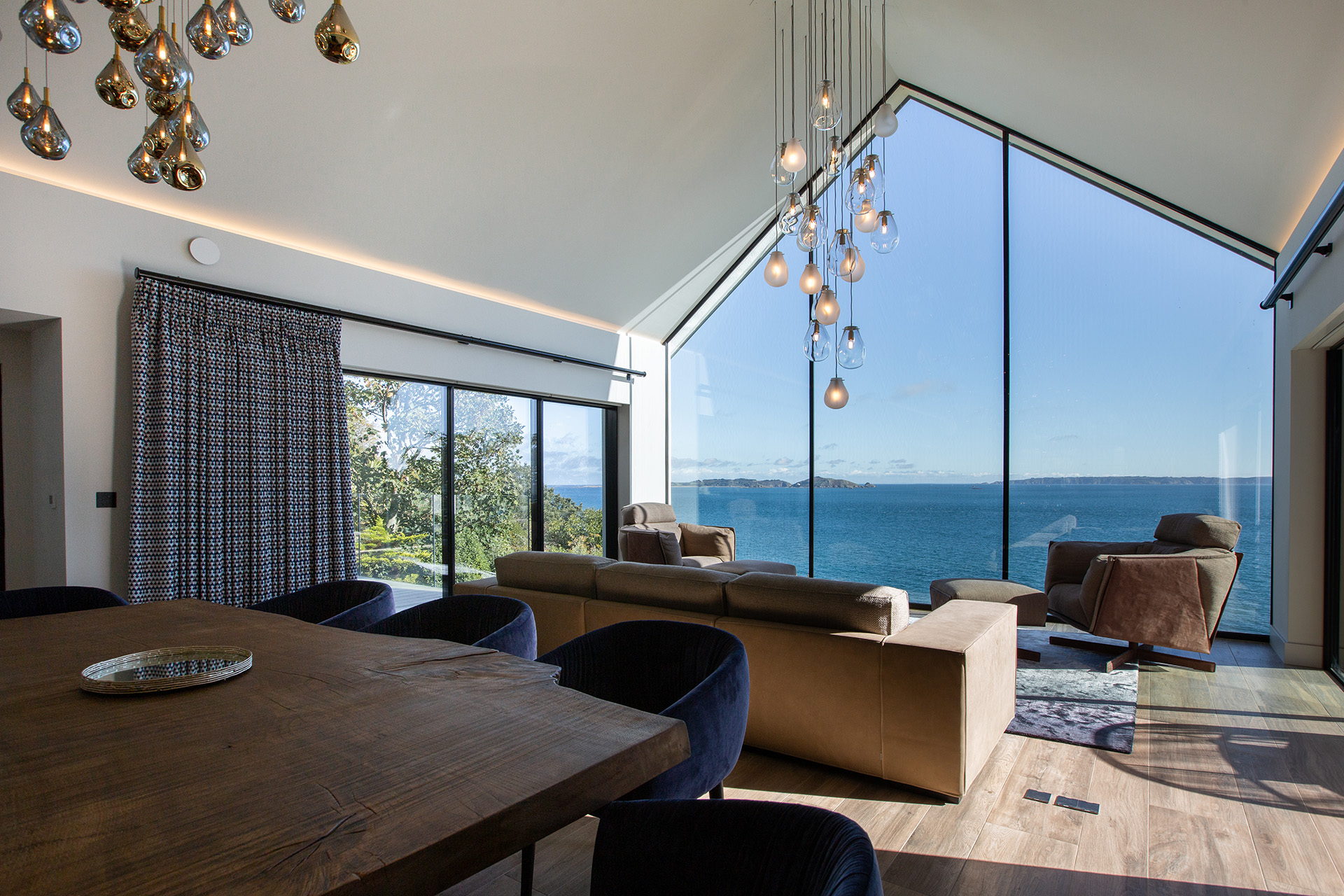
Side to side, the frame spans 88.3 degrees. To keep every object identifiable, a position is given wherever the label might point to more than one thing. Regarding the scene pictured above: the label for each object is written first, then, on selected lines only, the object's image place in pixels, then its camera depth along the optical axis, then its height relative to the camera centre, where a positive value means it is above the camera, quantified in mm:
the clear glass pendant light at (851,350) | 3570 +488
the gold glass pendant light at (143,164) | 1762 +722
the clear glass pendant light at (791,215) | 3537 +1179
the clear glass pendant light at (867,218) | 3373 +1102
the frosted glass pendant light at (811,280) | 3533 +839
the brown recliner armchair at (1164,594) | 3861 -858
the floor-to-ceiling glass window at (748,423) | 6996 +220
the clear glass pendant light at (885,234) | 3326 +1018
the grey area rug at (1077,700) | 3043 -1296
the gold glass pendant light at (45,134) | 1679 +759
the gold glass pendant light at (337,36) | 1537 +911
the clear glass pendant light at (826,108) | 3287 +1608
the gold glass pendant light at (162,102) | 1526 +765
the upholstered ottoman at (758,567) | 4953 -907
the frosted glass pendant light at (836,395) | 4129 +291
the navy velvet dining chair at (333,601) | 2506 -590
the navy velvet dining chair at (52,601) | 2383 -550
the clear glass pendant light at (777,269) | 3639 +923
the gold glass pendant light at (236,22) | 1556 +965
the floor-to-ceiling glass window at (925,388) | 5867 +504
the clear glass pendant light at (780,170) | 3186 +1306
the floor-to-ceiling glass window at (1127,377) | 4840 +492
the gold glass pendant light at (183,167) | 1701 +692
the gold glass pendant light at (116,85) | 1642 +860
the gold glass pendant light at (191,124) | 1719 +800
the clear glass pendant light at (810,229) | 3316 +1036
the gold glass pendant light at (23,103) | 1680 +837
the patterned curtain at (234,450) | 3502 -25
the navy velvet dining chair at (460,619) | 2230 -577
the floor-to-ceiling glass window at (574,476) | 6457 -306
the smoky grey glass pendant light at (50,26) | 1396 +859
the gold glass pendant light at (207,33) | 1520 +908
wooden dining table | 696 -429
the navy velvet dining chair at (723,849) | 859 -550
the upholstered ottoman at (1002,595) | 4121 -914
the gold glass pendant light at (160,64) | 1449 +805
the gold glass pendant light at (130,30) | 1435 +868
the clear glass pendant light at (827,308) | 3525 +694
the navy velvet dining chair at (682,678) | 1556 -612
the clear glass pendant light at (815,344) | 3850 +557
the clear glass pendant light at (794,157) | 3102 +1291
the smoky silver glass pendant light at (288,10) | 1590 +1006
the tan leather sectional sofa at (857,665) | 2346 -794
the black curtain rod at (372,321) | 3719 +838
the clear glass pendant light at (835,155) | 3318 +1394
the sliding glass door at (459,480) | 4832 -286
